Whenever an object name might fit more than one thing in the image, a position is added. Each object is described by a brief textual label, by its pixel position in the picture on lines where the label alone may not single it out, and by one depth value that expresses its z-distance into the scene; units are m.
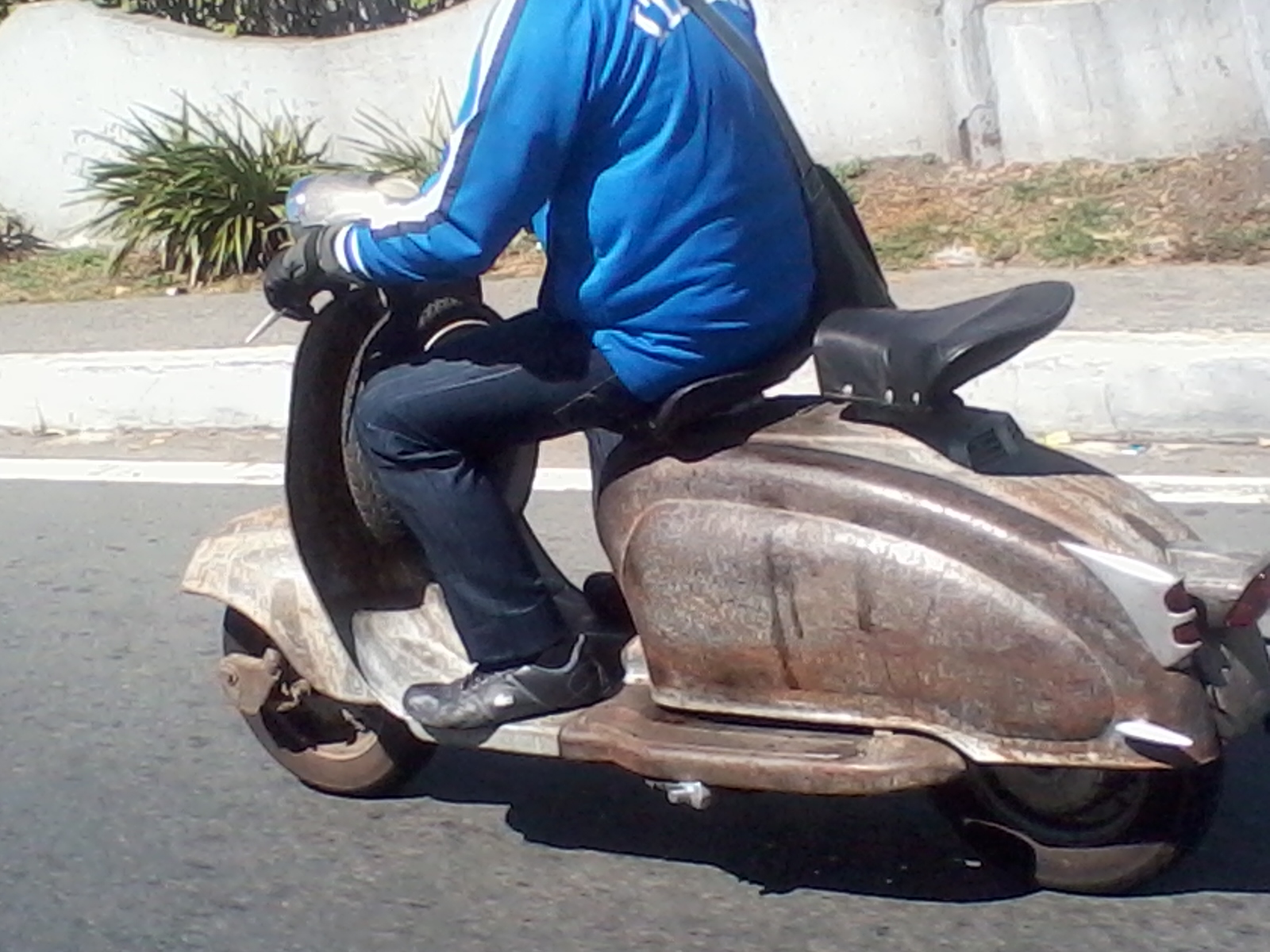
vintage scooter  3.47
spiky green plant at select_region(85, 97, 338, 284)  10.05
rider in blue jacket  3.54
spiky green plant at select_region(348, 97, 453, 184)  10.36
